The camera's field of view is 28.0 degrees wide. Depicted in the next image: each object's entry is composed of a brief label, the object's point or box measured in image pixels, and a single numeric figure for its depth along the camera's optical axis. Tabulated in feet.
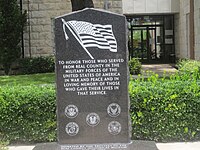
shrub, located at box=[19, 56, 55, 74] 60.95
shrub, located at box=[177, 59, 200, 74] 36.23
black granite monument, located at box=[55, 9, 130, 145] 18.03
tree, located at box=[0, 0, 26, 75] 58.54
